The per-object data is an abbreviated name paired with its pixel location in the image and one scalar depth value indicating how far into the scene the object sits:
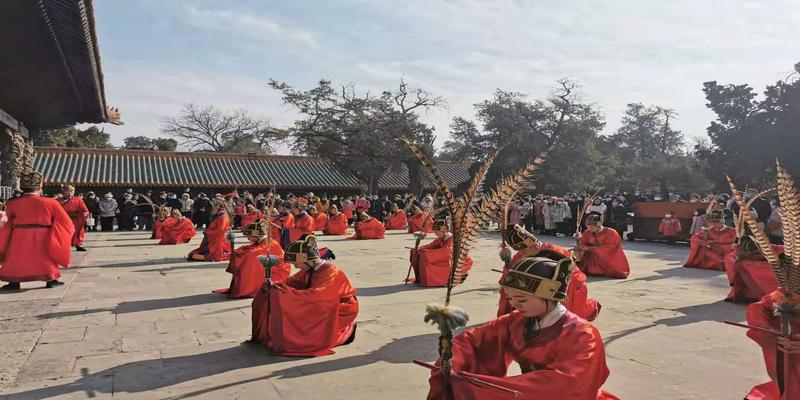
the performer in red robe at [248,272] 8.47
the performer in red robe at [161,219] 17.58
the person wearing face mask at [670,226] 17.63
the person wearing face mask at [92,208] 23.14
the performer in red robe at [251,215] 16.36
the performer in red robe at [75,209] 14.41
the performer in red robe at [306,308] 5.61
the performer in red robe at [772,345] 3.37
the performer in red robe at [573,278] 6.40
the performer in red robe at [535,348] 2.86
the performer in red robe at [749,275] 8.22
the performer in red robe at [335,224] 21.52
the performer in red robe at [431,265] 9.80
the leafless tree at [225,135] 50.84
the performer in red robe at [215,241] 13.08
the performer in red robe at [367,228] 19.77
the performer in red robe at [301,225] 14.50
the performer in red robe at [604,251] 10.86
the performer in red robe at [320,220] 21.44
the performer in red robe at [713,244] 11.84
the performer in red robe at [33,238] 8.61
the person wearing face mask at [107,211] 22.64
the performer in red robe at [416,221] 21.50
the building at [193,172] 27.94
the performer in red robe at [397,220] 25.11
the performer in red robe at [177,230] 17.28
